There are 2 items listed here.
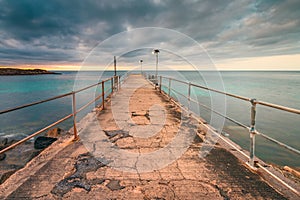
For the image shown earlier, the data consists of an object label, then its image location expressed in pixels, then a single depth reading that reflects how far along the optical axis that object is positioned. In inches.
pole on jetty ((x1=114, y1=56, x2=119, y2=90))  501.2
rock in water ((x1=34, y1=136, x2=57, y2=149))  301.2
